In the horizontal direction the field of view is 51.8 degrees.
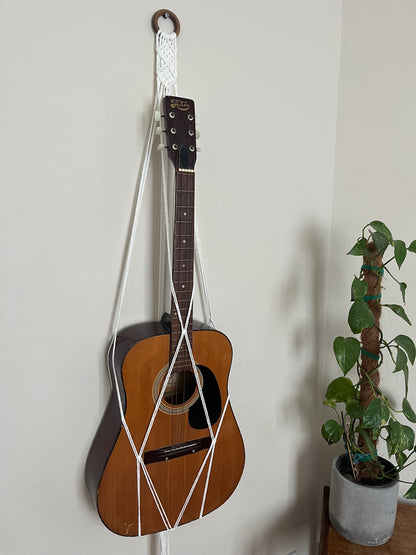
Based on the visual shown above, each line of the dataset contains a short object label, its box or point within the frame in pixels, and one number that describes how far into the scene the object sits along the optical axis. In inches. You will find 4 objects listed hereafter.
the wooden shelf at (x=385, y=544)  45.3
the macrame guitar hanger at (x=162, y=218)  38.7
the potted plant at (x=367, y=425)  42.6
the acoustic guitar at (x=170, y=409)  37.8
